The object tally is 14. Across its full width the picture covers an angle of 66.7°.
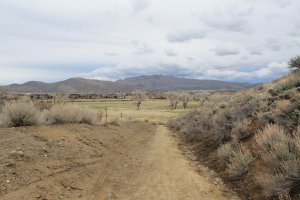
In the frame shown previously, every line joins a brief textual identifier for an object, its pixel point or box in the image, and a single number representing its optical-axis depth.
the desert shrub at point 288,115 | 7.70
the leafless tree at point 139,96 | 52.33
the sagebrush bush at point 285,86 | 12.20
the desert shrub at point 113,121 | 16.29
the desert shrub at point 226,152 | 8.50
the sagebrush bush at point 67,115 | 11.07
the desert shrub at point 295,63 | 15.70
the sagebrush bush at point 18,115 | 9.02
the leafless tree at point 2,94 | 19.80
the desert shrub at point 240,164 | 7.20
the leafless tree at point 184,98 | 53.35
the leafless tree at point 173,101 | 52.86
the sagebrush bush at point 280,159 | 5.38
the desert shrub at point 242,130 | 9.03
